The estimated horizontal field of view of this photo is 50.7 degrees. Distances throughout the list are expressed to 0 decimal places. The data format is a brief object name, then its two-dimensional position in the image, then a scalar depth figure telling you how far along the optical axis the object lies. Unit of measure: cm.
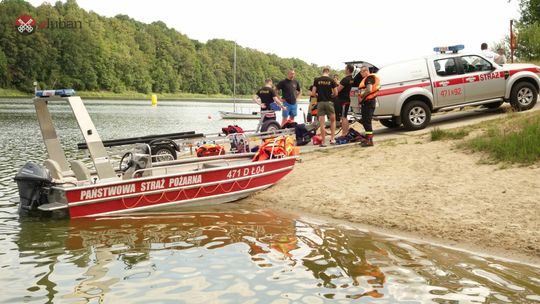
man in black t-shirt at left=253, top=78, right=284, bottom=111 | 1724
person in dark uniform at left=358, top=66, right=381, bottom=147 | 1370
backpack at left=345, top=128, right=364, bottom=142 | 1530
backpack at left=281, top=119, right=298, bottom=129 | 1735
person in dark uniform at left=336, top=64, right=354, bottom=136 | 1580
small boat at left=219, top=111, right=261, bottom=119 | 5169
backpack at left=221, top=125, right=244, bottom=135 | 1680
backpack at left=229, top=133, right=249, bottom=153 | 1538
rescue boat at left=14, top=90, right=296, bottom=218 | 980
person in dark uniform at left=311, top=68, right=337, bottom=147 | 1455
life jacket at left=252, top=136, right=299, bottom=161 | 1220
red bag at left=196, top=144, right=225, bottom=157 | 1449
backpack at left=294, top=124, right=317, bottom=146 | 1612
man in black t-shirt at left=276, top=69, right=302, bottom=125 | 1758
